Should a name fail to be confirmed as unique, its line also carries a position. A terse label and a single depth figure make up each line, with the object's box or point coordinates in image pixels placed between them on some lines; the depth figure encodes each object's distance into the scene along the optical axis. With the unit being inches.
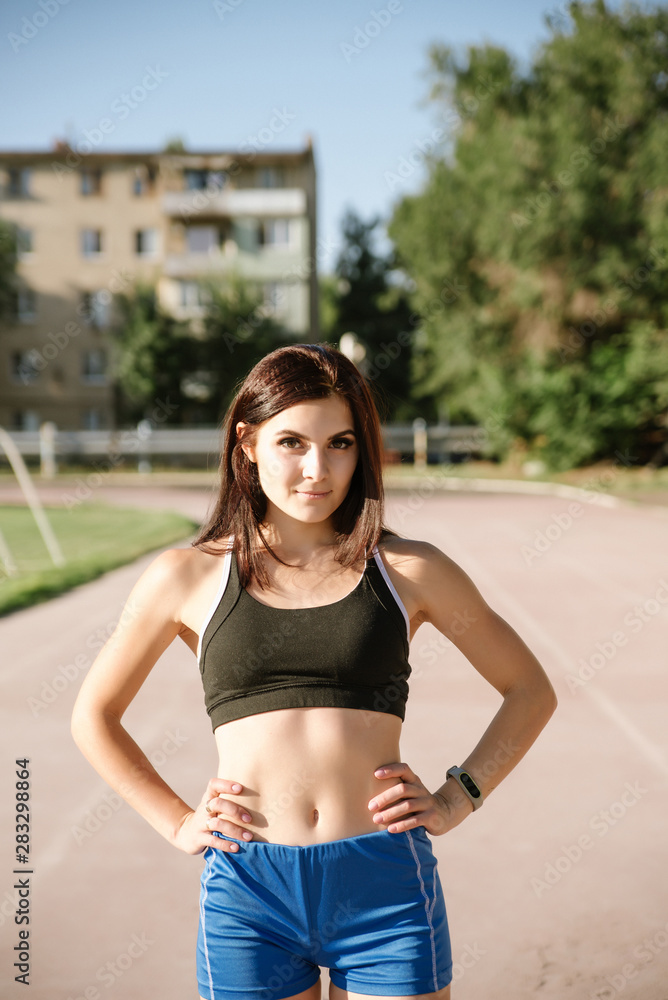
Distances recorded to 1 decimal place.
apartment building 1758.1
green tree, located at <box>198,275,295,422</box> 1560.0
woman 64.9
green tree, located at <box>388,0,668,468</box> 1075.3
